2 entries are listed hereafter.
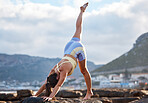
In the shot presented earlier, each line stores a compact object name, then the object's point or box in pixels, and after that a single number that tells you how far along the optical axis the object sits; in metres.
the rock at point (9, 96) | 9.61
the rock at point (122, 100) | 8.18
